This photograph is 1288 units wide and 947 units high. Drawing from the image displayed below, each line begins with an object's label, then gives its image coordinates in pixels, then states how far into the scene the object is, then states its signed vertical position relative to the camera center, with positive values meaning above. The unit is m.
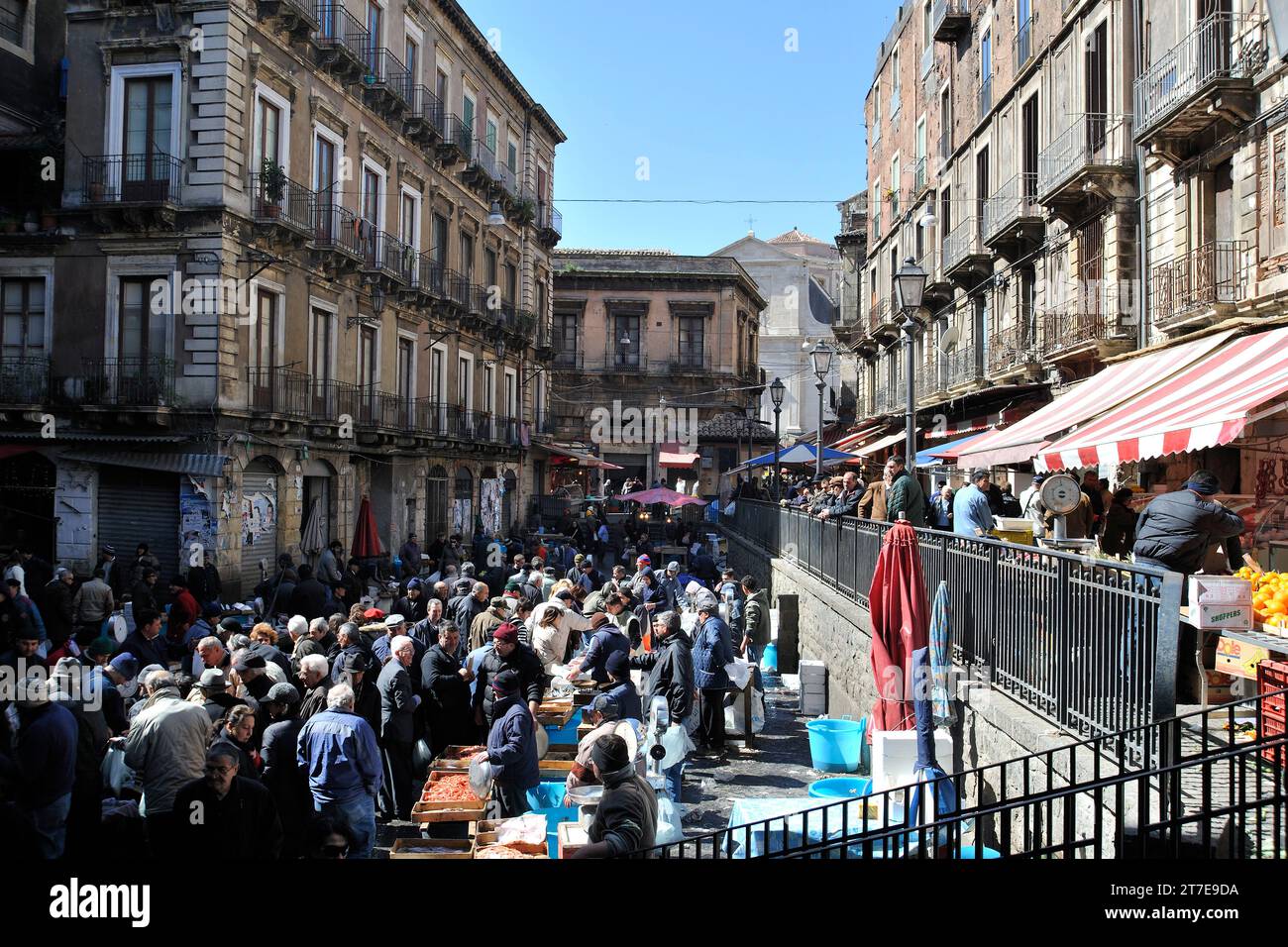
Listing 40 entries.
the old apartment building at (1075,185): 13.68 +5.76
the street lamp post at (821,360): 19.83 +2.89
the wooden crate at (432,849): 6.48 -2.31
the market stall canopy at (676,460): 40.98 +1.75
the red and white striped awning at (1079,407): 11.35 +1.18
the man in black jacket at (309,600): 13.04 -1.33
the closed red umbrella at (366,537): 20.39 -0.77
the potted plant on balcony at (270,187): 19.56 +6.17
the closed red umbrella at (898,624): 8.44 -1.05
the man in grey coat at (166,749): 6.41 -1.64
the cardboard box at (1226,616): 5.73 -0.64
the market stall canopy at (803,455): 24.59 +1.21
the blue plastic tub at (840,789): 7.73 -2.29
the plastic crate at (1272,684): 5.16 -0.96
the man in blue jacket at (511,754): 7.32 -1.87
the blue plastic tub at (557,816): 7.52 -2.41
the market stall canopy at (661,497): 31.41 +0.14
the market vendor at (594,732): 6.17 -1.79
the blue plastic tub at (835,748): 9.84 -2.43
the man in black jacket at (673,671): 9.95 -1.71
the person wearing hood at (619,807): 5.25 -1.67
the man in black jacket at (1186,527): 6.52 -0.15
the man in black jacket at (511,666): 8.41 -1.48
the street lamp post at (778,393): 23.73 +2.66
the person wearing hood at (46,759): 6.07 -1.60
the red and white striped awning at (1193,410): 7.79 +0.82
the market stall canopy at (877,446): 27.61 +1.63
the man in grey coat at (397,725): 8.27 -1.90
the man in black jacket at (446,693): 8.98 -1.76
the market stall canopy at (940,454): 14.80 +0.90
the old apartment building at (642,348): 54.06 +8.43
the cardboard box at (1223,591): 5.73 -0.50
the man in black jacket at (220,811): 5.52 -1.77
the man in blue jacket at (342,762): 6.64 -1.77
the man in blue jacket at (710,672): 10.59 -1.82
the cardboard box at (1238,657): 5.54 -0.88
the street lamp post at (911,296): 12.36 +2.60
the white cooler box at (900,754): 7.95 -2.02
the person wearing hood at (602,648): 10.06 -1.49
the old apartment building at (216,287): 18.22 +4.23
